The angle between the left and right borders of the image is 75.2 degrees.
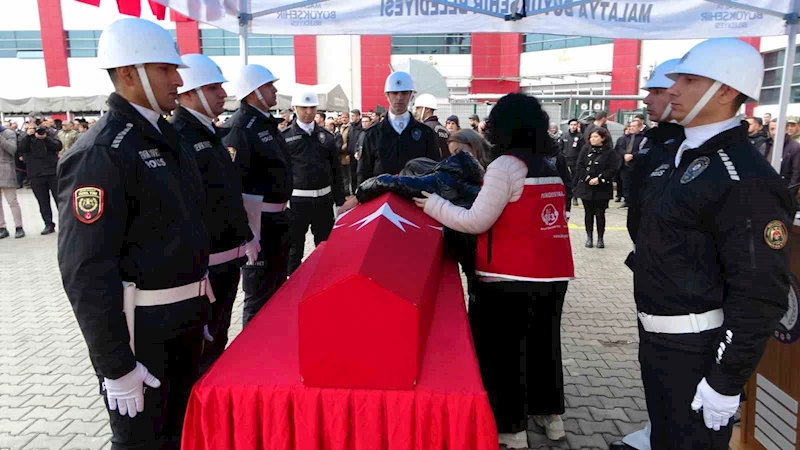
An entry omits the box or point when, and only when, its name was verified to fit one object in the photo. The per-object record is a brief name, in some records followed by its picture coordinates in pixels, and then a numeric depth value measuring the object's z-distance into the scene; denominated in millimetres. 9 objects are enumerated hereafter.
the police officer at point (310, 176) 5227
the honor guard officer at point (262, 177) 3678
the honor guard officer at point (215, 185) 2896
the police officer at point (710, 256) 1555
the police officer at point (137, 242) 1676
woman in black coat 7273
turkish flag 1521
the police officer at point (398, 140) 4746
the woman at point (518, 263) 2375
